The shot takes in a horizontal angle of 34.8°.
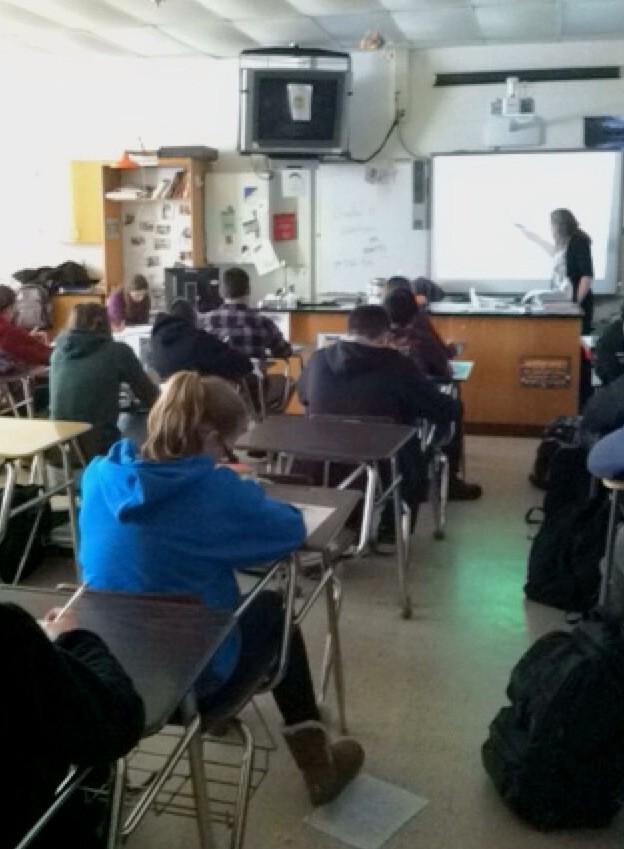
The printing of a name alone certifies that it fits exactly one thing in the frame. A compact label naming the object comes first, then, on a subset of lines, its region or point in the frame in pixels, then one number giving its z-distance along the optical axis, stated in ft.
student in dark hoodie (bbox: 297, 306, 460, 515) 12.50
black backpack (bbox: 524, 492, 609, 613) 11.65
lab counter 20.98
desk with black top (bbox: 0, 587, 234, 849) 5.02
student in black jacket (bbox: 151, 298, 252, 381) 16.74
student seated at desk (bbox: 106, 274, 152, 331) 23.86
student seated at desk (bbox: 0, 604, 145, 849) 4.09
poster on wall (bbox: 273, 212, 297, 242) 27.86
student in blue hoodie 6.46
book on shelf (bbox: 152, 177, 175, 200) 27.86
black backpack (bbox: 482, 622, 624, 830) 7.50
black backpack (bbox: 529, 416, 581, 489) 15.92
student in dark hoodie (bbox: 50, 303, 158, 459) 13.85
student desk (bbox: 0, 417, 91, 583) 10.70
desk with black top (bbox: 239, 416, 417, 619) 10.07
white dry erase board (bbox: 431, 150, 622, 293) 25.73
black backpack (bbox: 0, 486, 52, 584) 12.82
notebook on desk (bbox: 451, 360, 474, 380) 15.77
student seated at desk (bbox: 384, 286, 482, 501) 15.31
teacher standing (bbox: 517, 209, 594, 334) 23.50
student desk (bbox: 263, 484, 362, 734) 7.32
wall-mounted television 24.98
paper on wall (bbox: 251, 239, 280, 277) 27.91
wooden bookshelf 27.55
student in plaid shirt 18.70
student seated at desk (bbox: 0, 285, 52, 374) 17.52
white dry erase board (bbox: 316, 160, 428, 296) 27.07
